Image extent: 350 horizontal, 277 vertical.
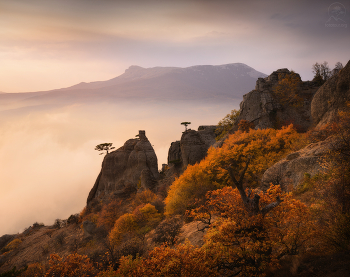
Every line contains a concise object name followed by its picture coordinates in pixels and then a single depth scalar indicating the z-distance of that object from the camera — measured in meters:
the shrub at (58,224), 63.84
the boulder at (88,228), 41.41
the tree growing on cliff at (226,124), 65.62
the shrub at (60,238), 45.42
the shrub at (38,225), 75.22
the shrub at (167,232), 24.74
